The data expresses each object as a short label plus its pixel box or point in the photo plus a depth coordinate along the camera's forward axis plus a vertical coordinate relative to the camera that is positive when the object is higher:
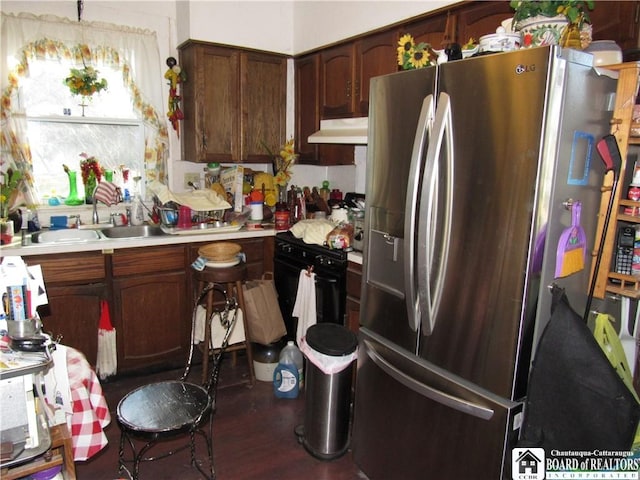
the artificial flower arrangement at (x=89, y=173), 3.12 -0.10
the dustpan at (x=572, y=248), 1.43 -0.25
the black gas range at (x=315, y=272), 2.58 -0.67
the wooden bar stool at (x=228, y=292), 2.68 -0.79
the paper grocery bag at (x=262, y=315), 2.83 -0.94
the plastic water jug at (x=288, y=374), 2.65 -1.21
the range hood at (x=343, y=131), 2.52 +0.18
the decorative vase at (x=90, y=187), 3.14 -0.20
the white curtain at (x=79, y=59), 2.82 +0.64
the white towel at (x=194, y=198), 3.03 -0.26
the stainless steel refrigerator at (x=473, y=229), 1.33 -0.21
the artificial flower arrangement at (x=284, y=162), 3.42 +0.00
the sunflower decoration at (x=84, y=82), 2.99 +0.49
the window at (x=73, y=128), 2.98 +0.20
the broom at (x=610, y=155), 1.46 +0.04
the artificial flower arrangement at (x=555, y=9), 1.43 +0.50
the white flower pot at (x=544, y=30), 1.43 +0.42
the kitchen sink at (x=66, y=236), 2.82 -0.49
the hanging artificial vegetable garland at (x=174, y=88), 3.21 +0.50
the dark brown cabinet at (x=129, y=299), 2.59 -0.83
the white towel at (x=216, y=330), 2.87 -1.05
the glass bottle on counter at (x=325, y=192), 3.56 -0.23
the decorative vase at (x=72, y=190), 3.09 -0.22
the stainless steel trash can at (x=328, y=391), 2.07 -1.05
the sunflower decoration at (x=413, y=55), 1.76 +0.42
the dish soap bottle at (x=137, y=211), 3.20 -0.36
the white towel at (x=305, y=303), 2.71 -0.83
